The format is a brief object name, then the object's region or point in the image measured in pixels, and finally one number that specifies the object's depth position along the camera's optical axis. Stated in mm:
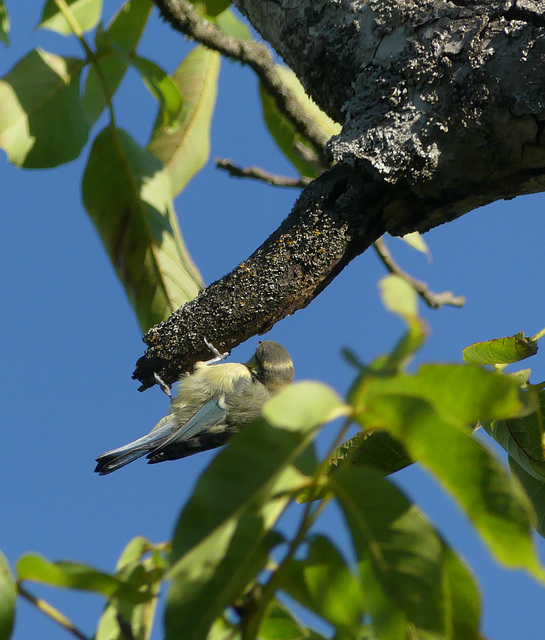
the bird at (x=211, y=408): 6294
